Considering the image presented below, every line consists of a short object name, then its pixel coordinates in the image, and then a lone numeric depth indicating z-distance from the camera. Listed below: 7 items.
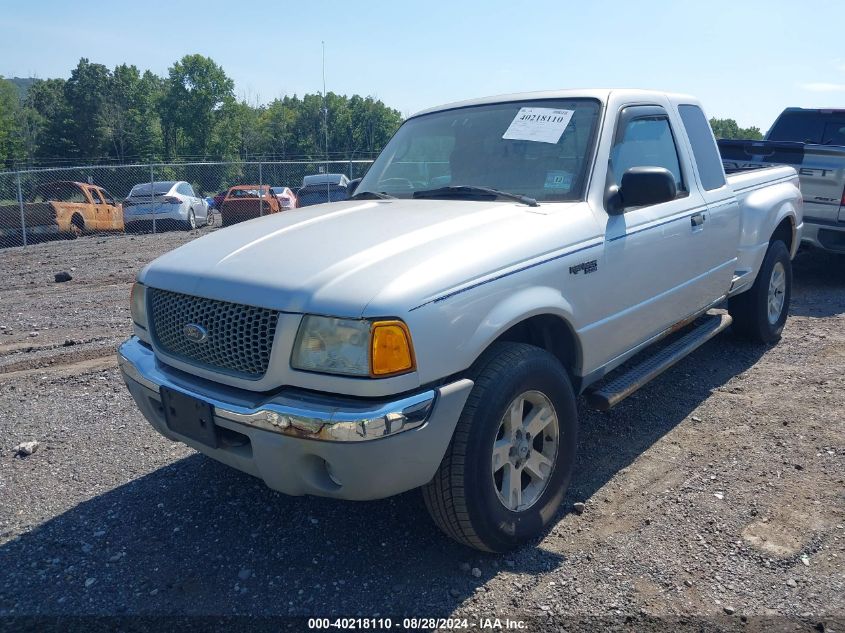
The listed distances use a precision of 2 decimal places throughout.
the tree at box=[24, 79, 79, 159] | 61.44
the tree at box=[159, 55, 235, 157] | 75.56
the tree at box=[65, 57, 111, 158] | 62.41
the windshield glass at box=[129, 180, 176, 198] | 18.14
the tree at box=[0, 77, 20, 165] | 58.56
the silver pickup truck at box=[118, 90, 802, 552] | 2.51
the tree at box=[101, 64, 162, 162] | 62.91
